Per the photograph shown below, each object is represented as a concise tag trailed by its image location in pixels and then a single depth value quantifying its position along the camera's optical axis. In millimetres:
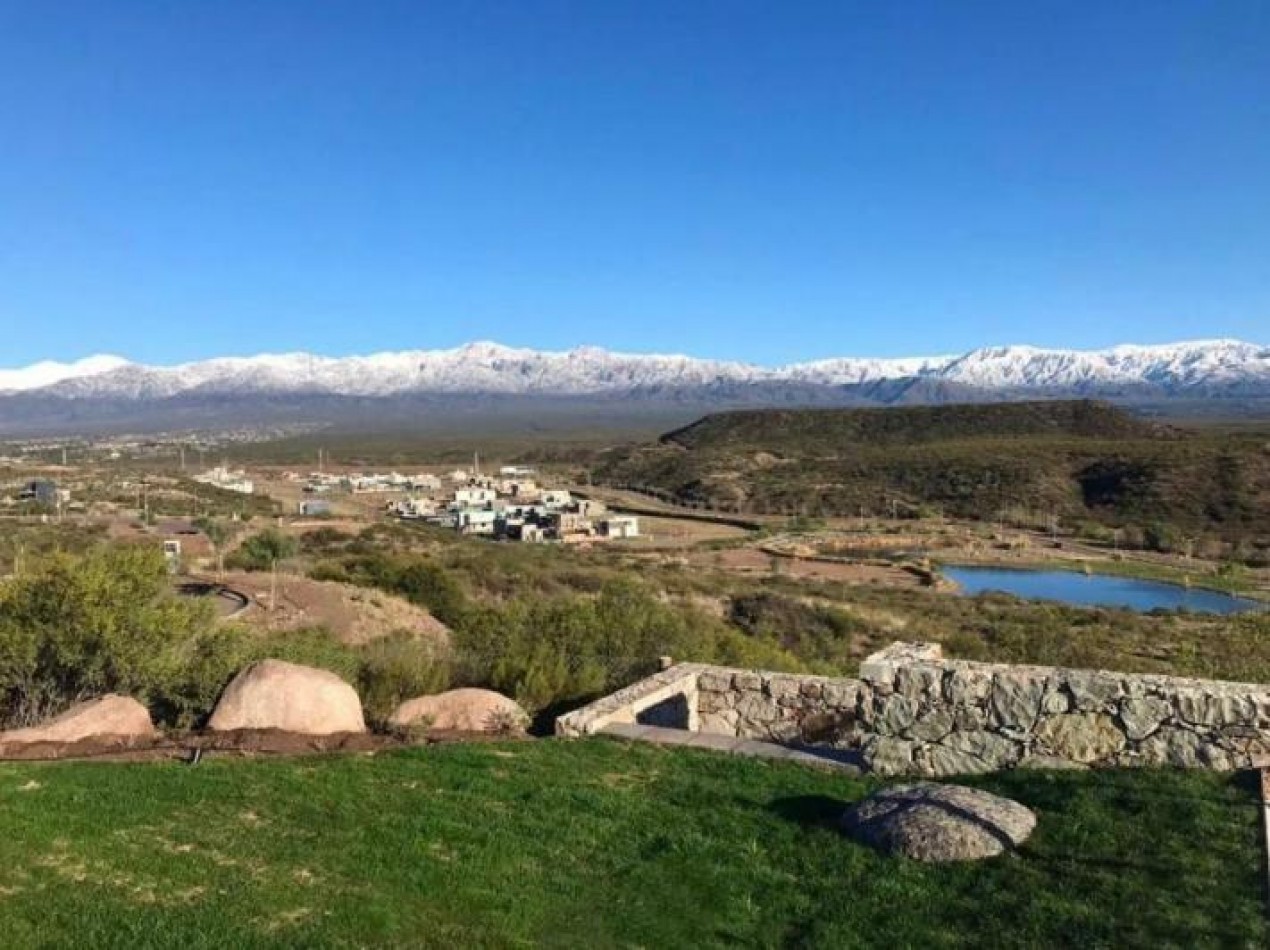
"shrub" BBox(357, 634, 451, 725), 14328
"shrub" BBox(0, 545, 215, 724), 13102
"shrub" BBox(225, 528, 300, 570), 39469
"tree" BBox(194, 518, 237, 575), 40000
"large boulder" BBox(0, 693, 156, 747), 11414
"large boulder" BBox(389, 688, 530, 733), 12844
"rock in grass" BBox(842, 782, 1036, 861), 7895
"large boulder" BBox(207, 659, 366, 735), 12141
